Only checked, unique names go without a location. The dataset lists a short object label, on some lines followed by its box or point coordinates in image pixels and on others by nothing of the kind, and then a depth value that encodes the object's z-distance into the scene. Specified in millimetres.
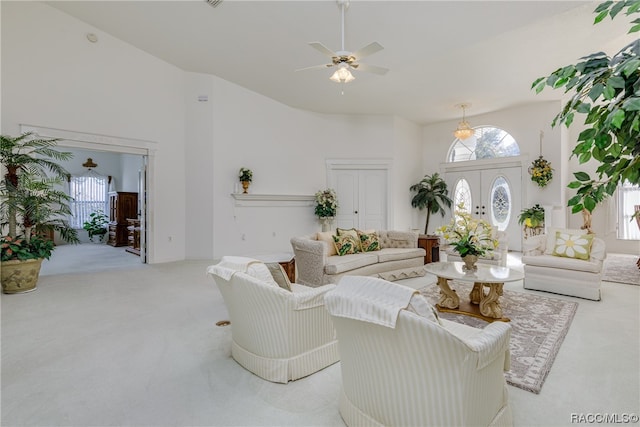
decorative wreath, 6961
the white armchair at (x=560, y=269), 3904
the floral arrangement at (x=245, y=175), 6621
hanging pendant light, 6996
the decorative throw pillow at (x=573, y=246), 4141
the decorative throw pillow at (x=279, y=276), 2500
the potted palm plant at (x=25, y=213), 4129
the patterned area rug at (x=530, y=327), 2228
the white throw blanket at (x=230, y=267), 2238
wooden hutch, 9008
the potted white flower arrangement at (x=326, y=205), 7605
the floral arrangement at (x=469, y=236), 3447
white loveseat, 4086
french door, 7586
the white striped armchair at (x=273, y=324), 2092
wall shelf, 6727
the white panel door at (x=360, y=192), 8156
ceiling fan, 3296
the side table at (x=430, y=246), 5592
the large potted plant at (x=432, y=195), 8289
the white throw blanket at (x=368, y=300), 1334
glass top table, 3199
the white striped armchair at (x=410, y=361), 1302
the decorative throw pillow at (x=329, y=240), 4542
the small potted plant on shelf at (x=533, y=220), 6930
